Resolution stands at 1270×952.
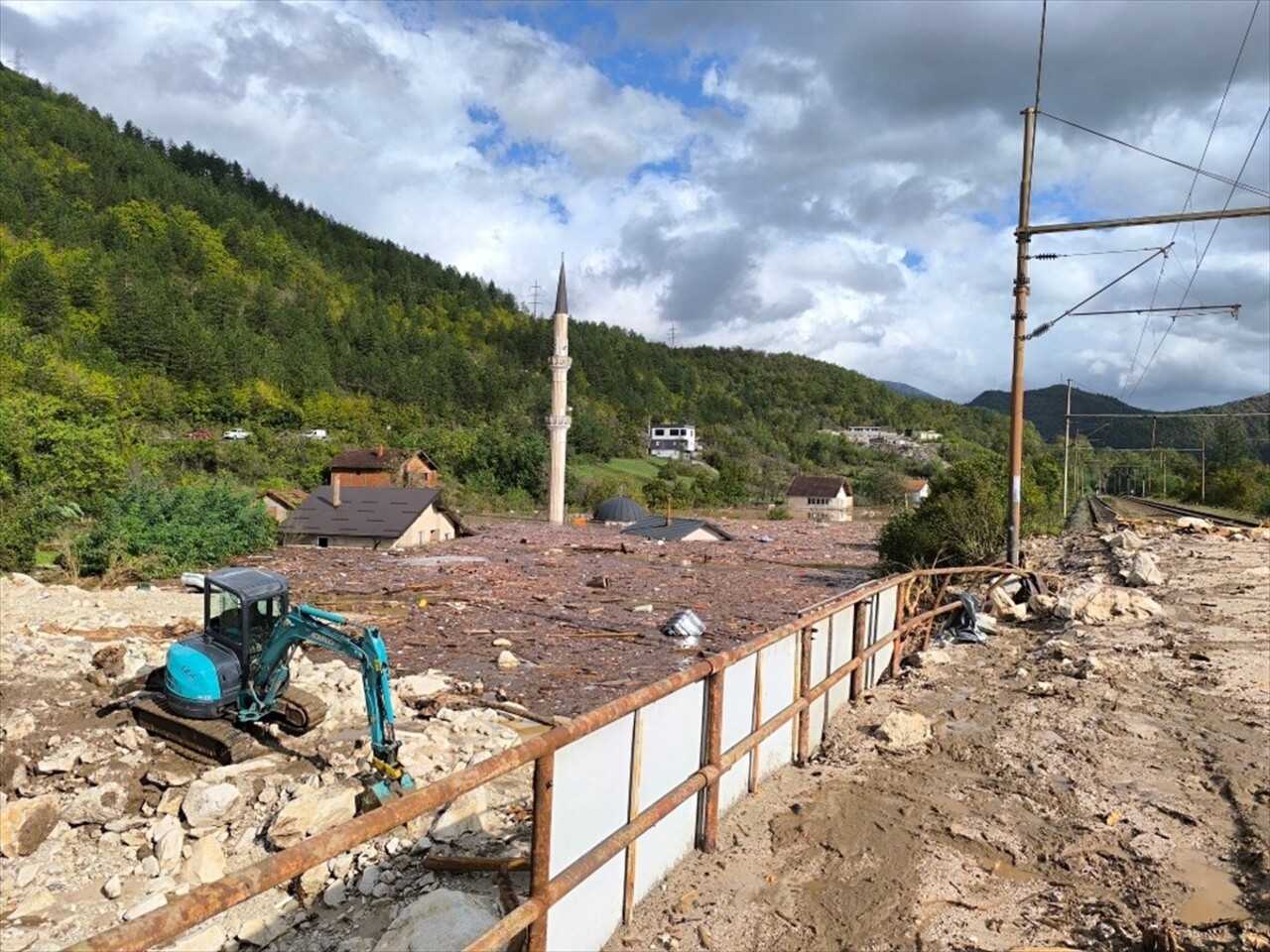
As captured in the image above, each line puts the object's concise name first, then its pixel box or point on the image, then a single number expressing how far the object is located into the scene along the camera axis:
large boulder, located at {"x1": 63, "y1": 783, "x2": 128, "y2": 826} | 7.18
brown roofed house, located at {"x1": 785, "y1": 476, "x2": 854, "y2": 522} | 69.00
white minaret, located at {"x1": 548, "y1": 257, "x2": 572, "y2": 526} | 55.31
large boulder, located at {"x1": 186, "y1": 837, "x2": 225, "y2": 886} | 6.04
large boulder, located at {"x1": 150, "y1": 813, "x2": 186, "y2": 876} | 6.34
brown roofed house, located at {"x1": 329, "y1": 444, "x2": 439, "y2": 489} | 56.31
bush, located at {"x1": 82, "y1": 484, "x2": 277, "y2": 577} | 24.02
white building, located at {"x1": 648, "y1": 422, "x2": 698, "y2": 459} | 126.50
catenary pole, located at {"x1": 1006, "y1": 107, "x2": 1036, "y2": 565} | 12.87
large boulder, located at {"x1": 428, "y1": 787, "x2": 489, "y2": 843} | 5.84
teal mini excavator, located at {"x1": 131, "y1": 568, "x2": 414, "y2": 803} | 8.37
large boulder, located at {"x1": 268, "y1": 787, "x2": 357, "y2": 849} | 6.39
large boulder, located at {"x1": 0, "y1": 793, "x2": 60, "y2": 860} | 6.50
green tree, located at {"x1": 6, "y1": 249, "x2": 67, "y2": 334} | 79.19
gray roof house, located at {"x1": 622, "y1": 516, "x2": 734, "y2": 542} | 42.41
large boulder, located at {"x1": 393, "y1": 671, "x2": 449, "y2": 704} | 11.37
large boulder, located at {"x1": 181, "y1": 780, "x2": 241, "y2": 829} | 7.02
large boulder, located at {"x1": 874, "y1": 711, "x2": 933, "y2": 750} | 6.61
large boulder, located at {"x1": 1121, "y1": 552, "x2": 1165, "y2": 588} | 12.91
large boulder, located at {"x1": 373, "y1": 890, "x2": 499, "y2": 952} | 3.45
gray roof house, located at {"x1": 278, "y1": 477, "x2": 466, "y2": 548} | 35.19
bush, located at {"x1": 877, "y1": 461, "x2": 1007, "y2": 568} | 15.76
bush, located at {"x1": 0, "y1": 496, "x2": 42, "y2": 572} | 22.05
